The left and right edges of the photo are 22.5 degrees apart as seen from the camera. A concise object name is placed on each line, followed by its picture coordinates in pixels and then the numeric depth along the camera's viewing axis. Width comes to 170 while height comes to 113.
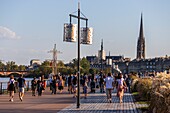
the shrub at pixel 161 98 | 13.20
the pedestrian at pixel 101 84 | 37.21
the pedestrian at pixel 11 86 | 25.89
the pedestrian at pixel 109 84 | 24.54
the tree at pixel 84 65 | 124.55
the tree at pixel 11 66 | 165.25
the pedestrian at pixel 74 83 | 29.52
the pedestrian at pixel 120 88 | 24.32
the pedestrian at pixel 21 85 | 25.89
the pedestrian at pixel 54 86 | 34.42
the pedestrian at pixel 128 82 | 38.60
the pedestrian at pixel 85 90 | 27.50
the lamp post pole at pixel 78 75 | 19.88
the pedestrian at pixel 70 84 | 34.97
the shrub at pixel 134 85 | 35.36
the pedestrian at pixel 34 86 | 31.09
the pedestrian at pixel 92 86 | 34.47
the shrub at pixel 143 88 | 23.86
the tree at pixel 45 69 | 124.55
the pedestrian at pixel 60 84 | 36.93
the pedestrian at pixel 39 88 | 31.56
